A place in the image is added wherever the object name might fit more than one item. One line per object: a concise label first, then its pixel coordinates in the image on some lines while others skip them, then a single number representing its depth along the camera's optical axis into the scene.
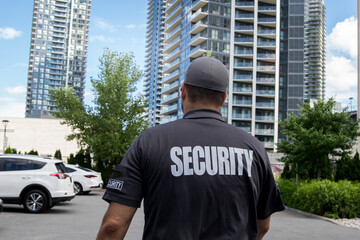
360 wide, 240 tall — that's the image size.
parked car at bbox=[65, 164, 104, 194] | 22.30
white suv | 12.66
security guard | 1.88
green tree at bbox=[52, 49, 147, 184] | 30.89
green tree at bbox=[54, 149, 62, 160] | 35.94
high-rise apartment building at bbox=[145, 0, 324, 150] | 80.44
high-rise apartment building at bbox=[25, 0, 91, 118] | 160.12
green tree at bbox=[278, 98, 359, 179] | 17.36
